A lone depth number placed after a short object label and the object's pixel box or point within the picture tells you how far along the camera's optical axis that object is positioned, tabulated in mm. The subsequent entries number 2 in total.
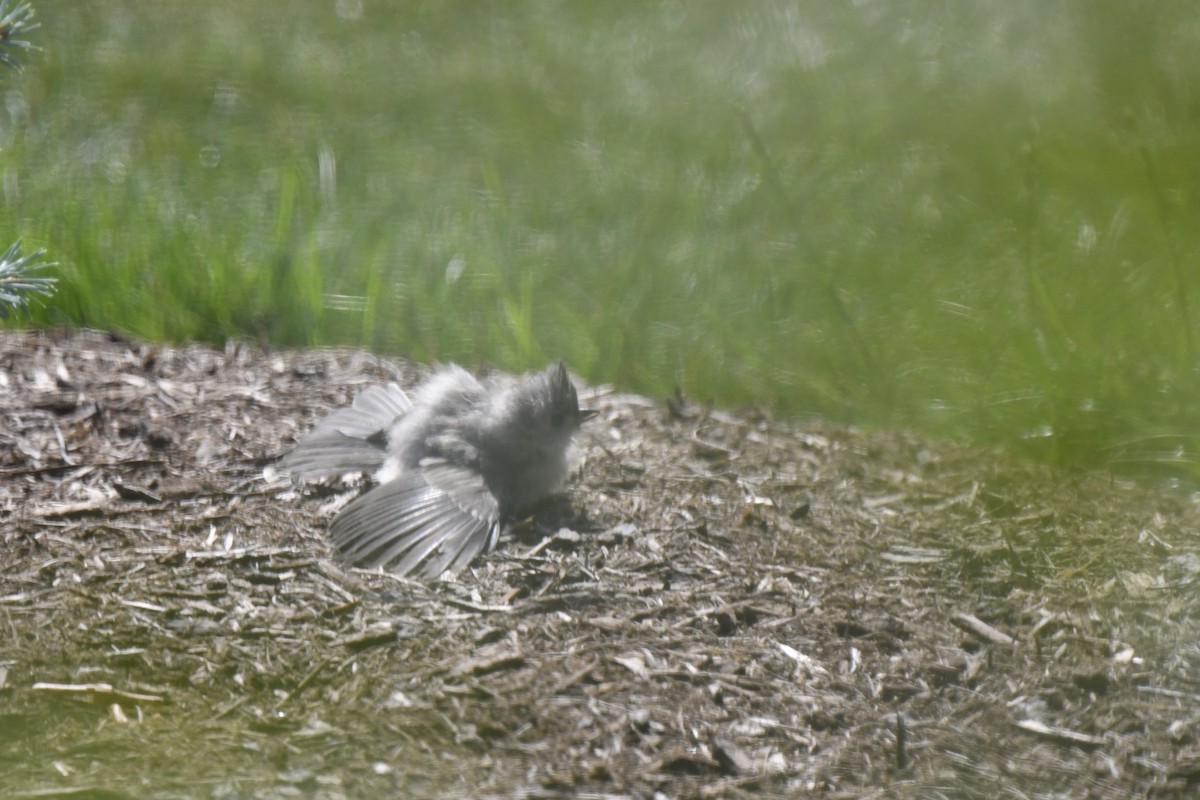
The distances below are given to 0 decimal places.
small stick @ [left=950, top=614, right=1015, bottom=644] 7191
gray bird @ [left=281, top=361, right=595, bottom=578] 7633
